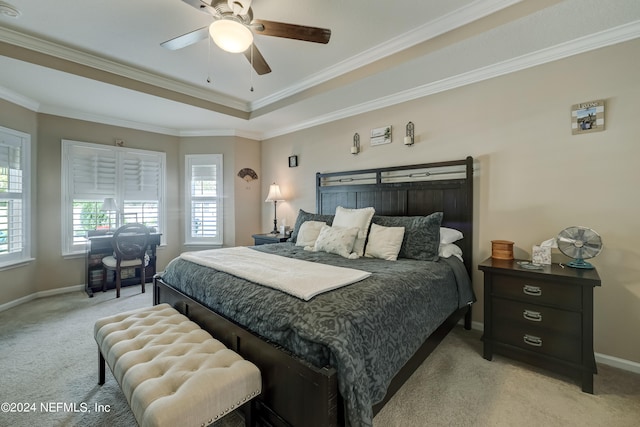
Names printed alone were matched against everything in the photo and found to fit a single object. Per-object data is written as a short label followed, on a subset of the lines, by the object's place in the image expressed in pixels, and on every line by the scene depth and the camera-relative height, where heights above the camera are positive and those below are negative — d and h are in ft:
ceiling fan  5.73 +4.10
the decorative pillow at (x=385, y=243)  8.34 -1.01
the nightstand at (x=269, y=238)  13.15 -1.40
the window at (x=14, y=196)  10.69 +0.51
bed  3.99 -2.08
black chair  12.22 -1.91
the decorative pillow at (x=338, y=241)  8.79 -1.01
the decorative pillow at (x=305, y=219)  11.17 -0.37
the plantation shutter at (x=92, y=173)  13.00 +1.78
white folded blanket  5.22 -1.42
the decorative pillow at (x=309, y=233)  10.30 -0.87
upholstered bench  3.72 -2.56
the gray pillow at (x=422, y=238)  8.20 -0.86
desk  12.75 -2.33
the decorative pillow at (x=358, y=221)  9.11 -0.38
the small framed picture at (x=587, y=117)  7.16 +2.50
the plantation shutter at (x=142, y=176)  14.43 +1.81
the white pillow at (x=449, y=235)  8.68 -0.79
